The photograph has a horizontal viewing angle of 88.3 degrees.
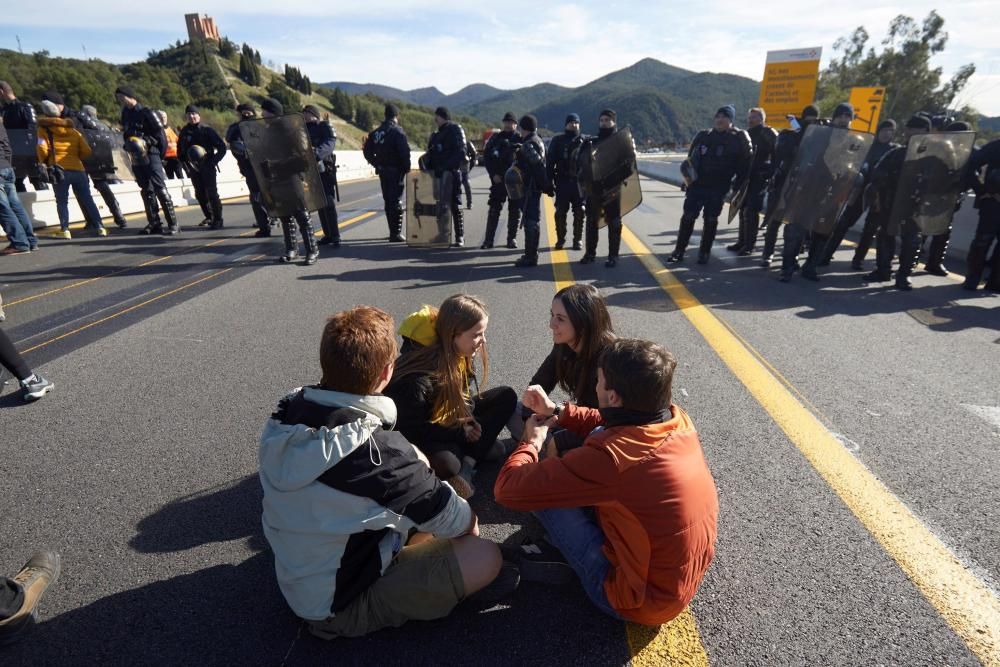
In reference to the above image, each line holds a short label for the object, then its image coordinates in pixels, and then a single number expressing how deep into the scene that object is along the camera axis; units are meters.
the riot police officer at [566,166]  7.08
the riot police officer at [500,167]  7.71
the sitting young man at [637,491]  1.54
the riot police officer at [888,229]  5.88
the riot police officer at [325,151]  7.84
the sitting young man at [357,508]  1.49
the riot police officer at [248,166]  7.25
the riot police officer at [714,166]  6.51
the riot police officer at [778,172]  6.79
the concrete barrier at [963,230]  7.71
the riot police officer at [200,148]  8.61
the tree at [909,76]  53.94
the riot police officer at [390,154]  7.89
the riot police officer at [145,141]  8.08
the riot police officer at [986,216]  5.50
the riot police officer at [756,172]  7.24
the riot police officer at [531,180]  6.89
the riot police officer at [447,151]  7.87
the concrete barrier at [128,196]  8.95
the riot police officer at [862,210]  6.40
